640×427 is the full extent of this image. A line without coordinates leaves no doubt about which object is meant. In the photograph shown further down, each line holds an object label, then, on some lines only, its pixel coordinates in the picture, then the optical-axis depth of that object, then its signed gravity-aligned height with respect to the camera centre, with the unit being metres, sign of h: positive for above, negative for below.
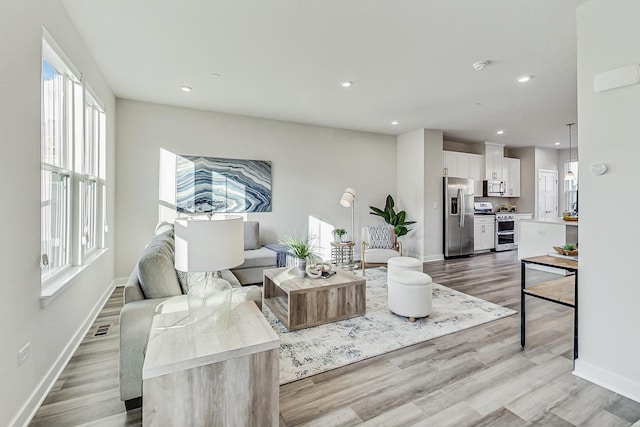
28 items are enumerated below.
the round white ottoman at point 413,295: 3.02 -0.85
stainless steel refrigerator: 6.36 -0.08
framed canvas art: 4.72 +0.48
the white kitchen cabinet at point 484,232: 6.99 -0.46
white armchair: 4.86 -0.52
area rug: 2.31 -1.14
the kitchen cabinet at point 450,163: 6.68 +1.15
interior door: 8.12 +0.54
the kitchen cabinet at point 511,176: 7.75 +1.02
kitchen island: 4.79 -0.38
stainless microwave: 7.43 +0.64
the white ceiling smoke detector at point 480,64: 3.13 +1.62
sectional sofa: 1.69 -0.58
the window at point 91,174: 3.00 +0.43
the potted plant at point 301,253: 3.18 -0.44
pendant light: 5.64 +0.76
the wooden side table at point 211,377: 1.19 -0.72
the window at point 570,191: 8.24 +0.65
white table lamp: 1.37 -0.21
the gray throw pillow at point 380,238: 5.21 -0.45
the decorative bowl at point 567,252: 2.87 -0.38
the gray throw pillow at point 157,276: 1.94 -0.43
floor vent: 2.78 -1.15
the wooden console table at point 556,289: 2.15 -0.66
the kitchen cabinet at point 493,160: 7.37 +1.36
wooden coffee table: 2.88 -0.89
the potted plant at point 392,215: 6.16 -0.04
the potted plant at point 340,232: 4.81 -0.32
